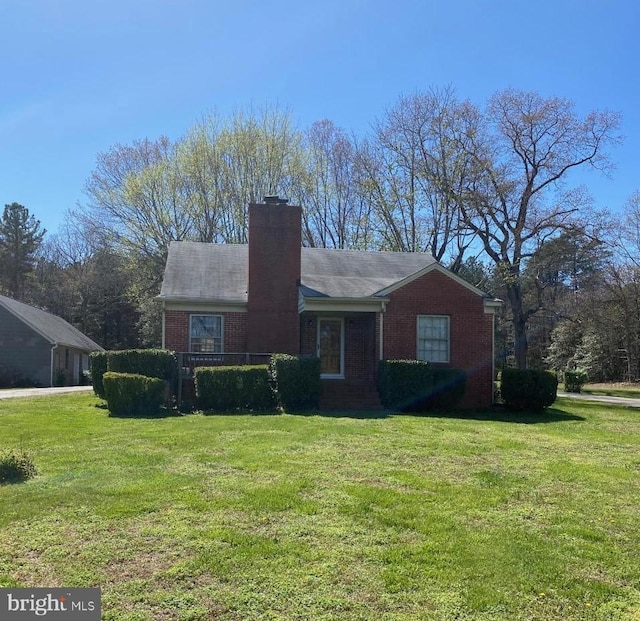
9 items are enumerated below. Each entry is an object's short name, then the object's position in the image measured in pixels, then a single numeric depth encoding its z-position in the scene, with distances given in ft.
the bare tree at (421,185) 104.78
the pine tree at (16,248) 165.99
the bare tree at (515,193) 96.12
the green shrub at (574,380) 99.40
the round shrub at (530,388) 52.08
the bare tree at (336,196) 117.08
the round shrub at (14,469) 21.43
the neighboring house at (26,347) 99.40
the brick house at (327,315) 54.85
